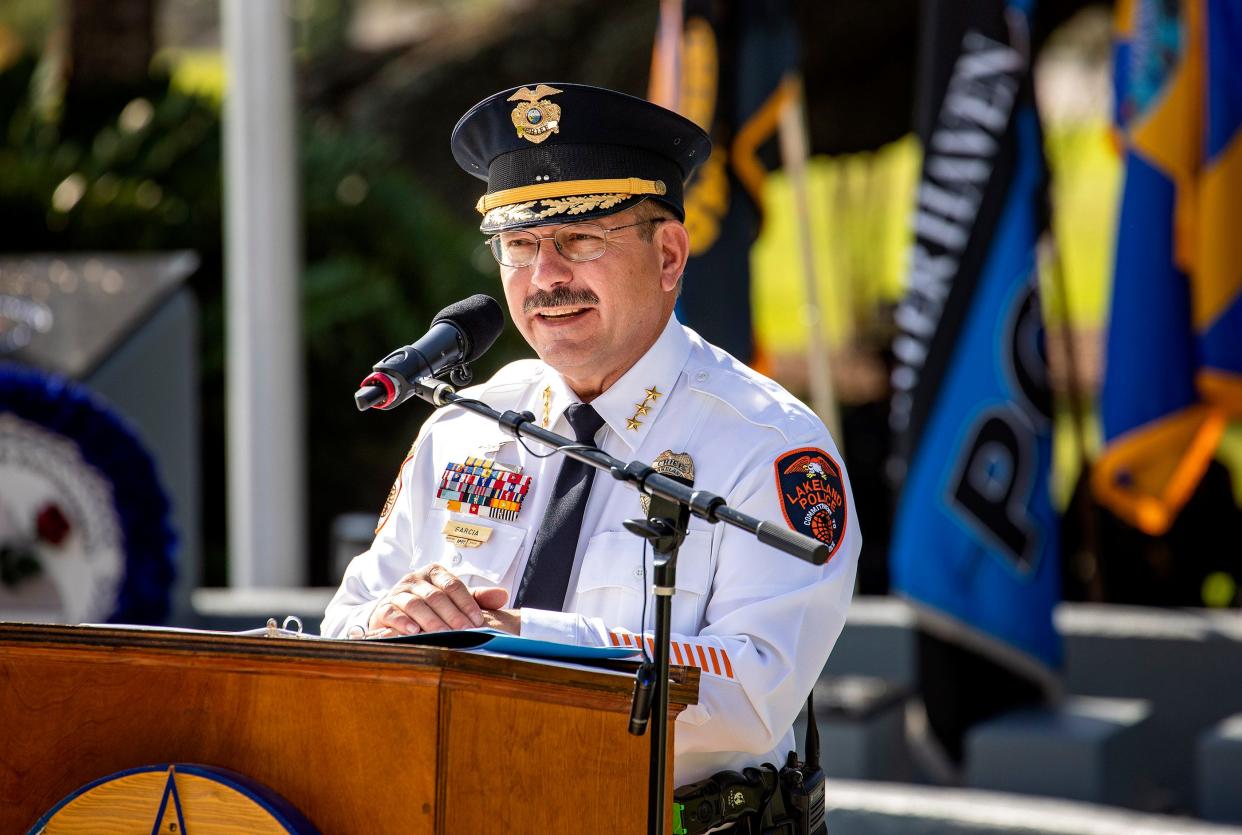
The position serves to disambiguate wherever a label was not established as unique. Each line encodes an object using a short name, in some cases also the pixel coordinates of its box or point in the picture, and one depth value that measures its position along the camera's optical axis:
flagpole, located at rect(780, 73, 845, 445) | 13.13
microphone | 4.43
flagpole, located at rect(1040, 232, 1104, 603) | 12.86
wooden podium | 3.81
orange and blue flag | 11.25
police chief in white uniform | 4.70
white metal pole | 14.43
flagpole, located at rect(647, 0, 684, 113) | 12.82
